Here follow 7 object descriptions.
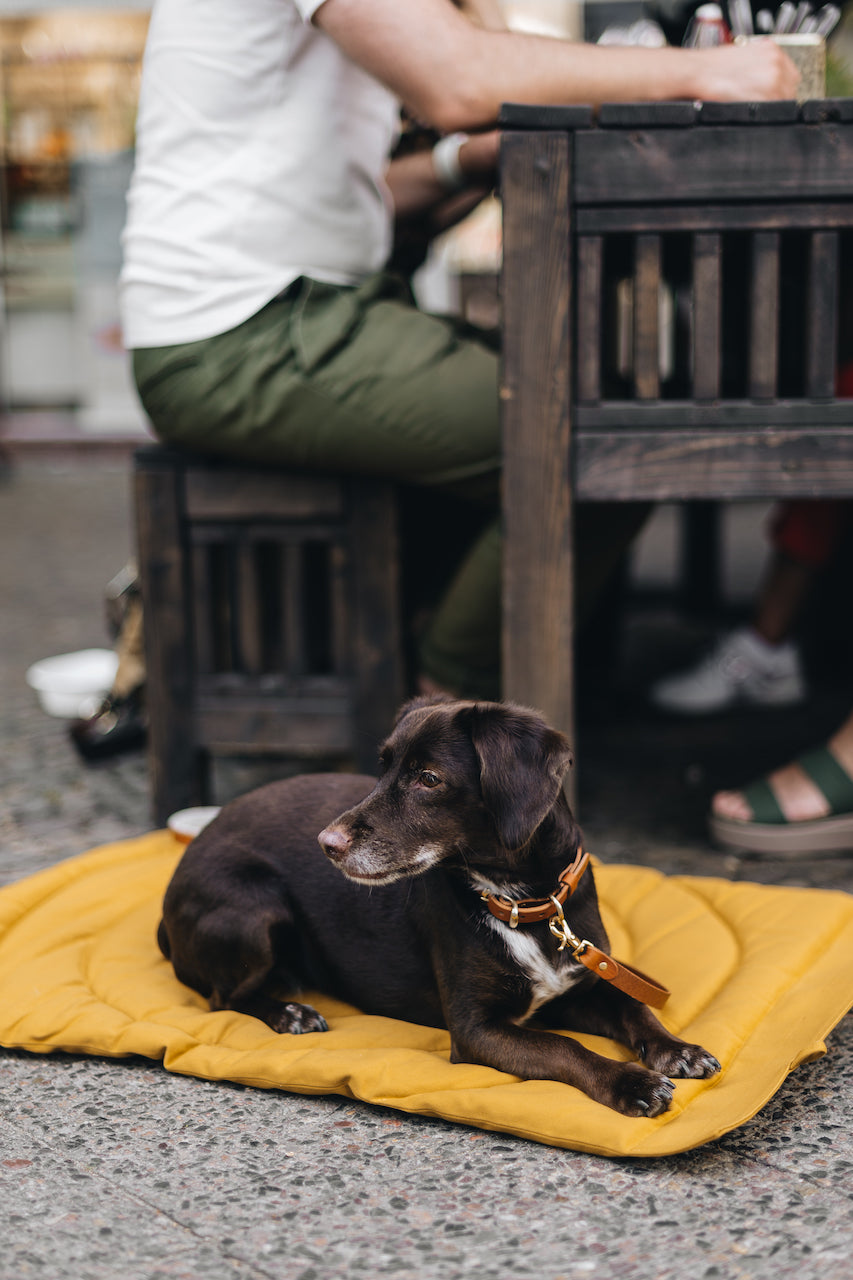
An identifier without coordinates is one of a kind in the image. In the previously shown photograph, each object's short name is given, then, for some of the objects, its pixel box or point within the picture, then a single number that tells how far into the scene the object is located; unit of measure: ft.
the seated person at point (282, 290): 8.70
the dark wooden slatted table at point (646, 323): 7.66
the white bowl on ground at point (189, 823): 8.95
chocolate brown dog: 5.94
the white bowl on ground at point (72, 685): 12.88
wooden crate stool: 9.33
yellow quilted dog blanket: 5.73
